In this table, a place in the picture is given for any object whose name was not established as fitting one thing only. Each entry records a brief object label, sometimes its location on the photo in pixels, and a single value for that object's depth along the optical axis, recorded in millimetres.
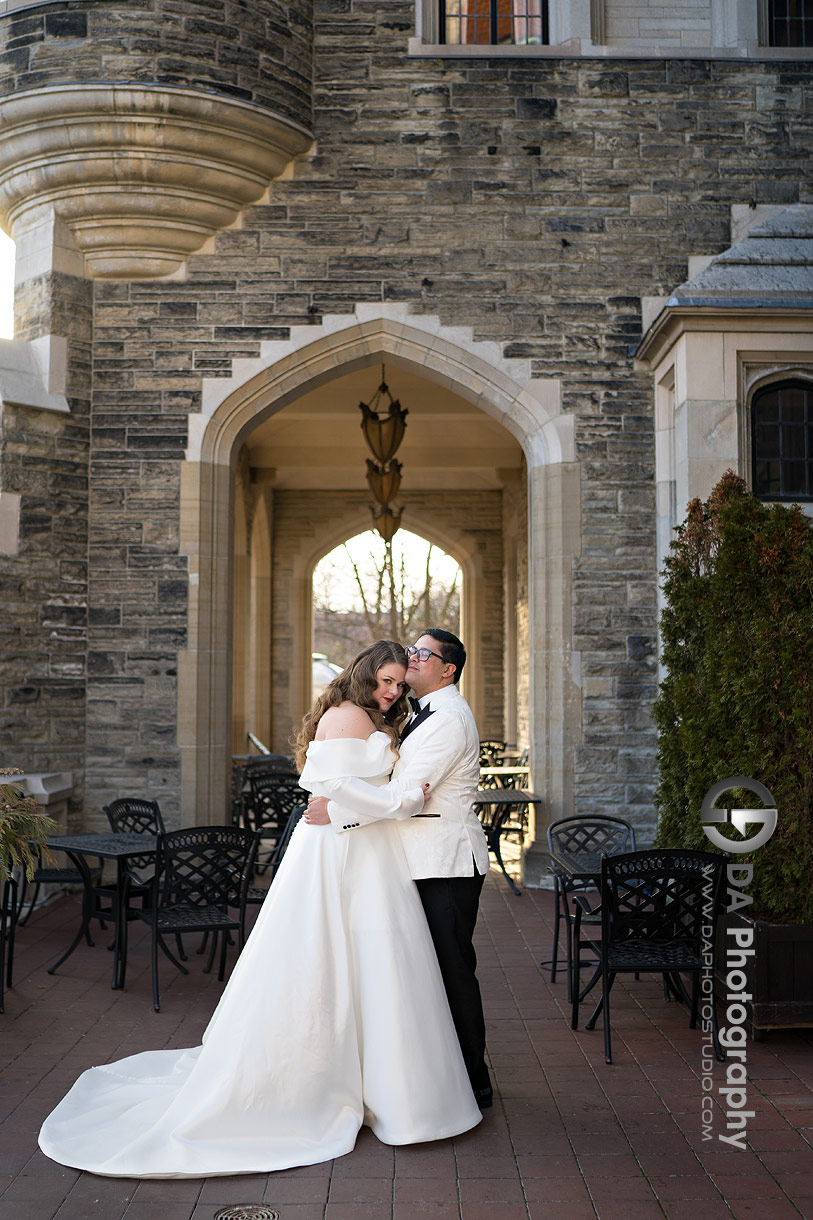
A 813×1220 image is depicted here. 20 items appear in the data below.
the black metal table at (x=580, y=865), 4902
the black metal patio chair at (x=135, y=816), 6180
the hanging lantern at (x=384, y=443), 9117
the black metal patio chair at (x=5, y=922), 5031
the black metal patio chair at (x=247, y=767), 8500
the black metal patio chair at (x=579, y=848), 5273
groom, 3672
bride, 3279
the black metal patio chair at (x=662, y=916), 4328
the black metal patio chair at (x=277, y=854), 5328
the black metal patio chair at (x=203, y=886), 5066
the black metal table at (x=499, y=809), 7723
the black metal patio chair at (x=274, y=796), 7703
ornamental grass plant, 4770
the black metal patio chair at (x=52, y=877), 6242
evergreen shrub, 4617
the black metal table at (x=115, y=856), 5465
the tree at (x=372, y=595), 20328
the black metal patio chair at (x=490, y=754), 11731
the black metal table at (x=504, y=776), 9773
